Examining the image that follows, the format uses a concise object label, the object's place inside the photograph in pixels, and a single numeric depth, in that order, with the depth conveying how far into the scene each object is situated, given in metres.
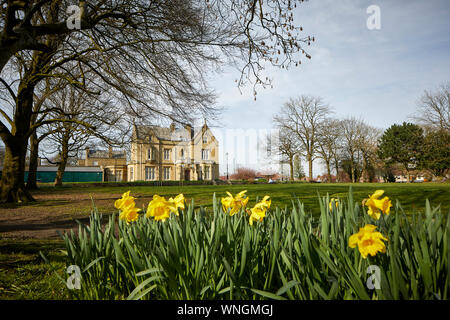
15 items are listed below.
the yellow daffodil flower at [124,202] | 2.08
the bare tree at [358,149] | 37.53
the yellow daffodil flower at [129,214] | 2.03
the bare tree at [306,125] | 34.09
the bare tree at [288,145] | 35.25
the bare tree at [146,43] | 5.23
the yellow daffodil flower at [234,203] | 2.22
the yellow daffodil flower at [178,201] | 1.96
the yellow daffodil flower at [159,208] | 1.74
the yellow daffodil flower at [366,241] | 1.21
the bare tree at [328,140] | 33.28
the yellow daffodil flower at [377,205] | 1.55
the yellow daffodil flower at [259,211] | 2.01
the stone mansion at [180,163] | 41.31
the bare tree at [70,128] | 10.11
